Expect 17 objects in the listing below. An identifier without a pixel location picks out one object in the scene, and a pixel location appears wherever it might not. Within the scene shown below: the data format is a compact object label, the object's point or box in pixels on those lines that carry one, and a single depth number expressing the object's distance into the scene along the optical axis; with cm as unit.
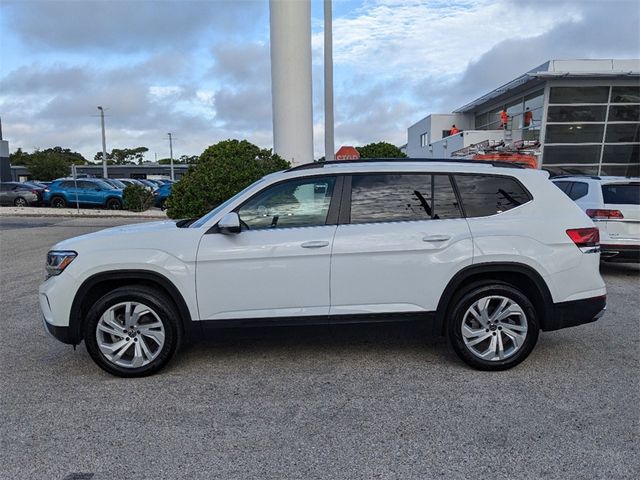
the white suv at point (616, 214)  771
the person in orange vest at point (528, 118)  2627
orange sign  1248
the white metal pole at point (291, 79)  1554
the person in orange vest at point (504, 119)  2789
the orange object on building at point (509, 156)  1849
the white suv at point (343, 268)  412
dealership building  2388
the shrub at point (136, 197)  2352
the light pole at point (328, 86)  1387
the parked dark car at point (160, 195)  2553
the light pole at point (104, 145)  5985
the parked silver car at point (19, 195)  2716
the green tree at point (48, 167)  8119
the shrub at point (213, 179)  1062
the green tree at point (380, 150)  2800
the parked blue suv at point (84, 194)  2523
